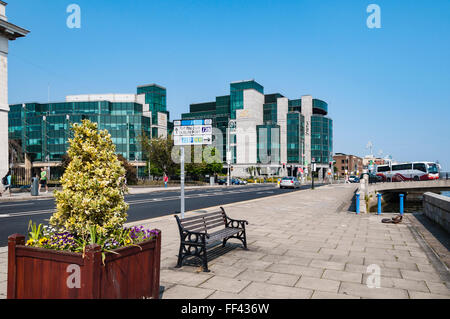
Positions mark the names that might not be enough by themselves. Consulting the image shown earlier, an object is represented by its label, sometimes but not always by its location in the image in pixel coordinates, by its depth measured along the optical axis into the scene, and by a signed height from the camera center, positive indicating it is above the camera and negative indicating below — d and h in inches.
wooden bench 218.5 -56.4
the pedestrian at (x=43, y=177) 1021.5 -53.1
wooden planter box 117.7 -44.8
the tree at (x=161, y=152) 2006.6 +60.0
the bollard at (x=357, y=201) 553.6 -72.0
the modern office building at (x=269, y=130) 3784.5 +394.2
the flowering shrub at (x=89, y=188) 139.1 -12.3
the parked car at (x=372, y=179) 1820.9 -102.9
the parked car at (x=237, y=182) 2401.1 -157.8
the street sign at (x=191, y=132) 378.9 +35.6
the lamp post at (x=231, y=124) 3755.4 +454.4
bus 1836.9 -63.5
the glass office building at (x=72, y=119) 3125.0 +402.3
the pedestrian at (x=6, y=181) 884.0 -55.2
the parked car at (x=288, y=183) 1575.8 -108.3
